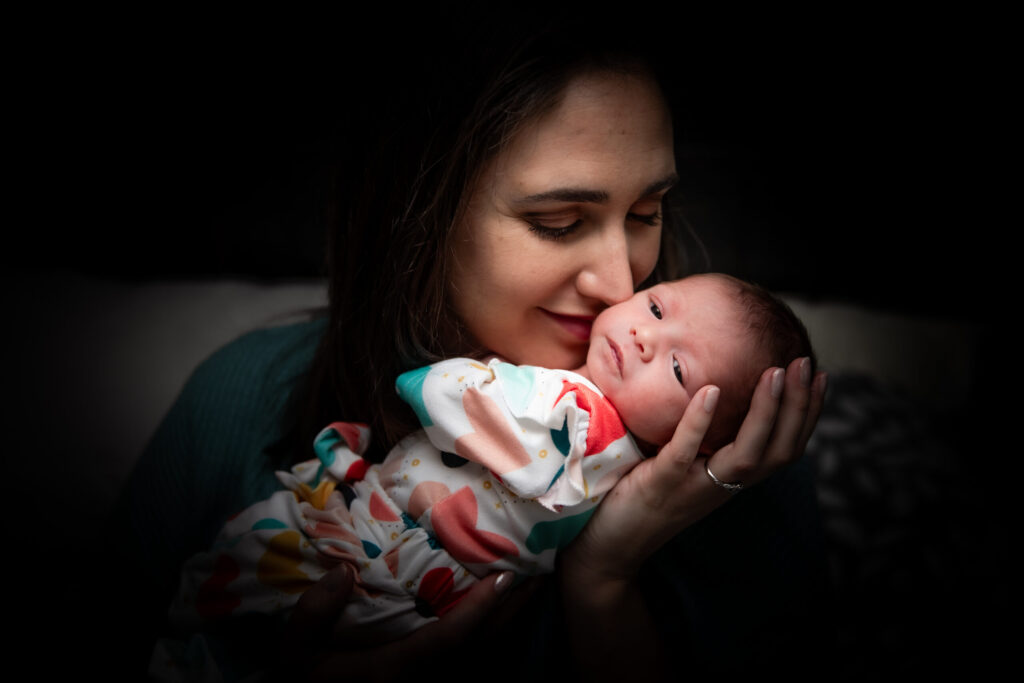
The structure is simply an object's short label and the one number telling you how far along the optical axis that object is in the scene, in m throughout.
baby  0.56
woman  0.56
